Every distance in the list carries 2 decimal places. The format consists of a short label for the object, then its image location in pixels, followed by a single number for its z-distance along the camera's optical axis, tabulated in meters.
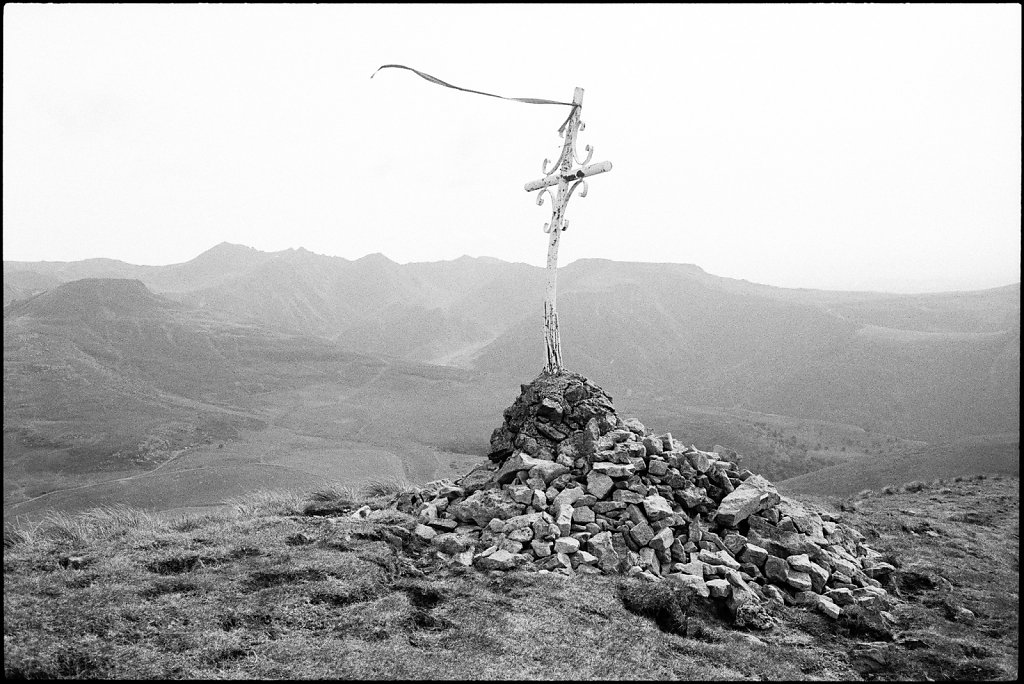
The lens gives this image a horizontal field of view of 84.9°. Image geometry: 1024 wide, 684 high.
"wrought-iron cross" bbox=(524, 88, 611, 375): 10.17
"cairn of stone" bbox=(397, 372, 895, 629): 7.57
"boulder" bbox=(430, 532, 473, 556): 8.01
